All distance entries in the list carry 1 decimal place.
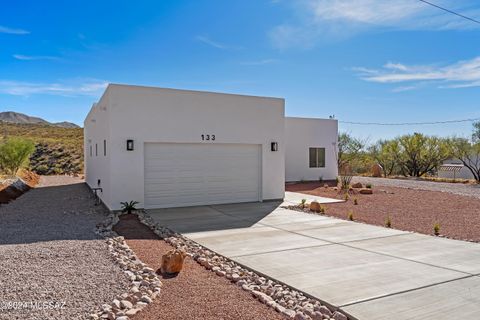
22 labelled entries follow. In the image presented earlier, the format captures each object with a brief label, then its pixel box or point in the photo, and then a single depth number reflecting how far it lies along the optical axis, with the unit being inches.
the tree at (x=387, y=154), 1006.4
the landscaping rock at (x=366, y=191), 582.7
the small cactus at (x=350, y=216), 357.7
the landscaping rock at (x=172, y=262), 191.6
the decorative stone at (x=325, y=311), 142.7
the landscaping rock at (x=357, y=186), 643.3
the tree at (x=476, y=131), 948.3
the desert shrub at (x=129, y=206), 389.4
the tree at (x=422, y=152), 943.0
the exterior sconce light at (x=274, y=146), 481.4
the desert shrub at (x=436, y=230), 292.0
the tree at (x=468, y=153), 864.5
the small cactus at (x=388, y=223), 323.1
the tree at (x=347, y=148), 904.9
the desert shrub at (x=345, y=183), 617.4
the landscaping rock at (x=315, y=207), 405.6
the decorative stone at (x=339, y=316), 139.0
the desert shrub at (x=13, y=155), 776.3
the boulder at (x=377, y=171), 972.6
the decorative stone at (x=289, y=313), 143.3
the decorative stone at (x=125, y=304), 146.3
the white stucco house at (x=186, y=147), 398.0
